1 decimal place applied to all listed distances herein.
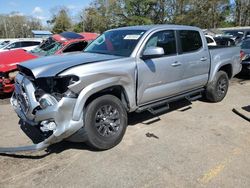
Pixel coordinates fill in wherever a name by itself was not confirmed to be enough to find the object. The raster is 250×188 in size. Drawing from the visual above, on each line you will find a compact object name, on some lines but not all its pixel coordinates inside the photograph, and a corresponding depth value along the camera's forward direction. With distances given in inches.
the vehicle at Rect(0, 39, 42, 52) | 442.0
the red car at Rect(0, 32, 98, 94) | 181.8
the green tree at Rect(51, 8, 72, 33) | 1729.8
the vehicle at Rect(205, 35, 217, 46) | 280.3
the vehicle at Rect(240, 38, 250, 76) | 261.5
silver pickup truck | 99.9
